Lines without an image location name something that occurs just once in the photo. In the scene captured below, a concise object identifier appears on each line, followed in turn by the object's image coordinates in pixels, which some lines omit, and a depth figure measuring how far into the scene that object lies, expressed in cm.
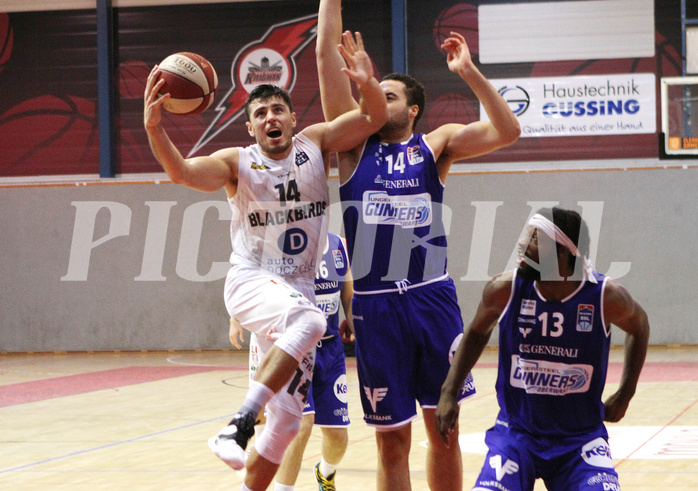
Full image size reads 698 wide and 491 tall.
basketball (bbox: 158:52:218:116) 977
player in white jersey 867
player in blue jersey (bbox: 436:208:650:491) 744
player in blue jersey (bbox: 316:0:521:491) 925
